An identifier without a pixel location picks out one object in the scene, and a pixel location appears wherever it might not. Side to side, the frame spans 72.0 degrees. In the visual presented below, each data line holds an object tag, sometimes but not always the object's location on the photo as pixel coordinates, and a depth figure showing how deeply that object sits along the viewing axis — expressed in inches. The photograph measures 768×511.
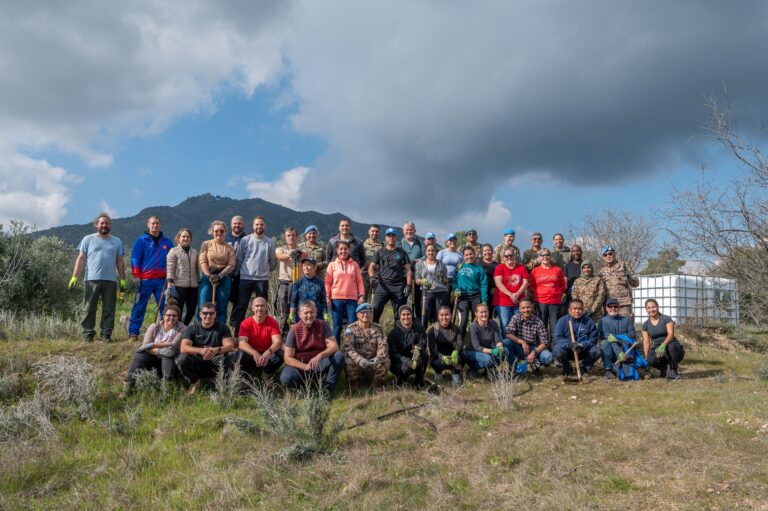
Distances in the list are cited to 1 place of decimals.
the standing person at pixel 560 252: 380.5
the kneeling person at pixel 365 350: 278.7
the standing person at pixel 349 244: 333.4
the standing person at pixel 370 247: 351.9
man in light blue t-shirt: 305.7
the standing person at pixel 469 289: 337.7
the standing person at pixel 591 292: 354.6
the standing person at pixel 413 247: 353.4
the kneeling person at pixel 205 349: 264.1
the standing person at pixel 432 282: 332.5
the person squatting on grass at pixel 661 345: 321.7
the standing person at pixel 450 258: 354.6
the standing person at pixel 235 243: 317.4
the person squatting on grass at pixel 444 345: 301.3
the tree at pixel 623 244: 942.4
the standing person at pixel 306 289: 307.6
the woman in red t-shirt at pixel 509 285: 346.3
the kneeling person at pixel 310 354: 263.9
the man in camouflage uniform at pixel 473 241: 373.4
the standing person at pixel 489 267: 363.3
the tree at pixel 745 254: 299.7
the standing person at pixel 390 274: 327.9
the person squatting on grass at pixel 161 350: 263.3
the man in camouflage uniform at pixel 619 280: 354.9
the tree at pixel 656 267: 904.9
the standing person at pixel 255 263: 312.2
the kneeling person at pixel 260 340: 275.0
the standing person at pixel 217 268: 302.2
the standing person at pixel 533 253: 375.9
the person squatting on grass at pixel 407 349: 287.7
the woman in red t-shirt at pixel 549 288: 349.4
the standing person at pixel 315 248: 329.7
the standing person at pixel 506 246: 374.0
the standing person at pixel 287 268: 320.2
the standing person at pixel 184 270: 300.0
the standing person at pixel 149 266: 309.3
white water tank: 776.9
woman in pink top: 313.0
